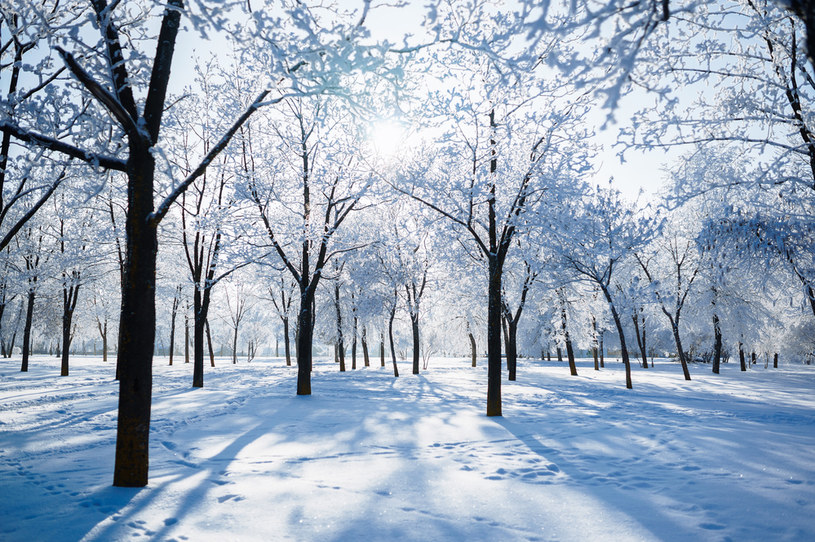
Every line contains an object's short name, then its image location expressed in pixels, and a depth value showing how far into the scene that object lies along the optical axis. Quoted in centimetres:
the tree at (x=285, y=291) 2840
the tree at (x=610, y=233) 1442
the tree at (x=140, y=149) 407
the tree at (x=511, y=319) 1864
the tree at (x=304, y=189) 1207
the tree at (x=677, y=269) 2016
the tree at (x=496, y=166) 893
